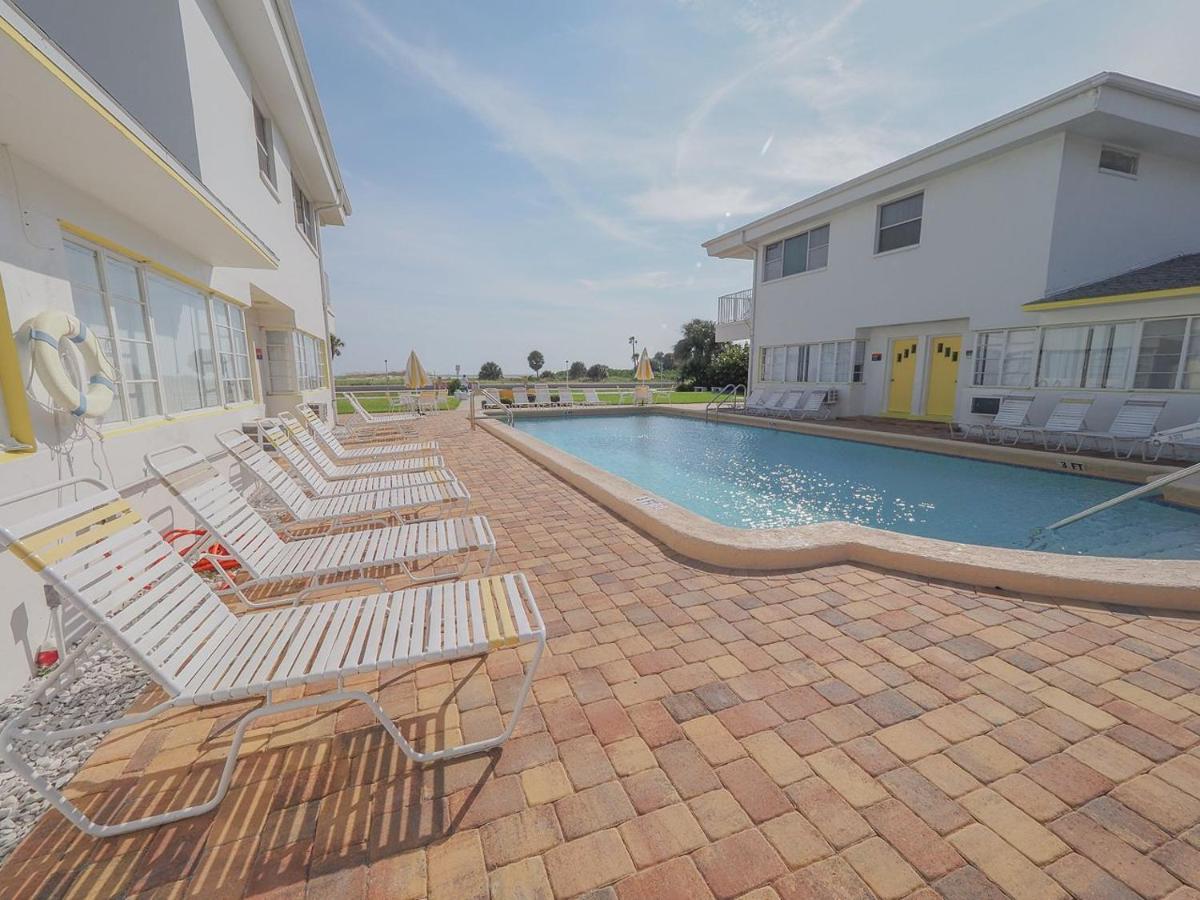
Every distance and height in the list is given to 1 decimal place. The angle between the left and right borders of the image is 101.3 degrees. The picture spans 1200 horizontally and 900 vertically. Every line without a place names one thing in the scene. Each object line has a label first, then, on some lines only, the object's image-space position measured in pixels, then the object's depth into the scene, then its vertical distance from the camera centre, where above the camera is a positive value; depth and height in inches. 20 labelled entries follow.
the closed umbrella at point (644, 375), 778.8 -1.5
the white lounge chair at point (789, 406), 593.0 -39.9
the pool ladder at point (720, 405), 666.2 -46.4
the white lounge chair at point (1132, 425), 328.8 -36.5
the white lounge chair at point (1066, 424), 355.6 -38.0
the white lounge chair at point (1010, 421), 392.2 -39.6
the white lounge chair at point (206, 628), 64.9 -41.6
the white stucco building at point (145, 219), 106.7 +54.5
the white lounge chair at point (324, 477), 181.2 -40.9
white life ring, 116.1 +3.4
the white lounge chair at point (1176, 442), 288.7 -44.4
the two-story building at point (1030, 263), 359.9 +99.5
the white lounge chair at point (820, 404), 567.2 -36.1
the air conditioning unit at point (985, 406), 439.5 -30.8
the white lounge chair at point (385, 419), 442.7 -40.6
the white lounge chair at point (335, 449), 255.1 -39.5
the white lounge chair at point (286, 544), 109.4 -42.5
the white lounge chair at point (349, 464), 208.4 -40.8
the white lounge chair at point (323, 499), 153.9 -41.6
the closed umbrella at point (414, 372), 617.9 +4.3
